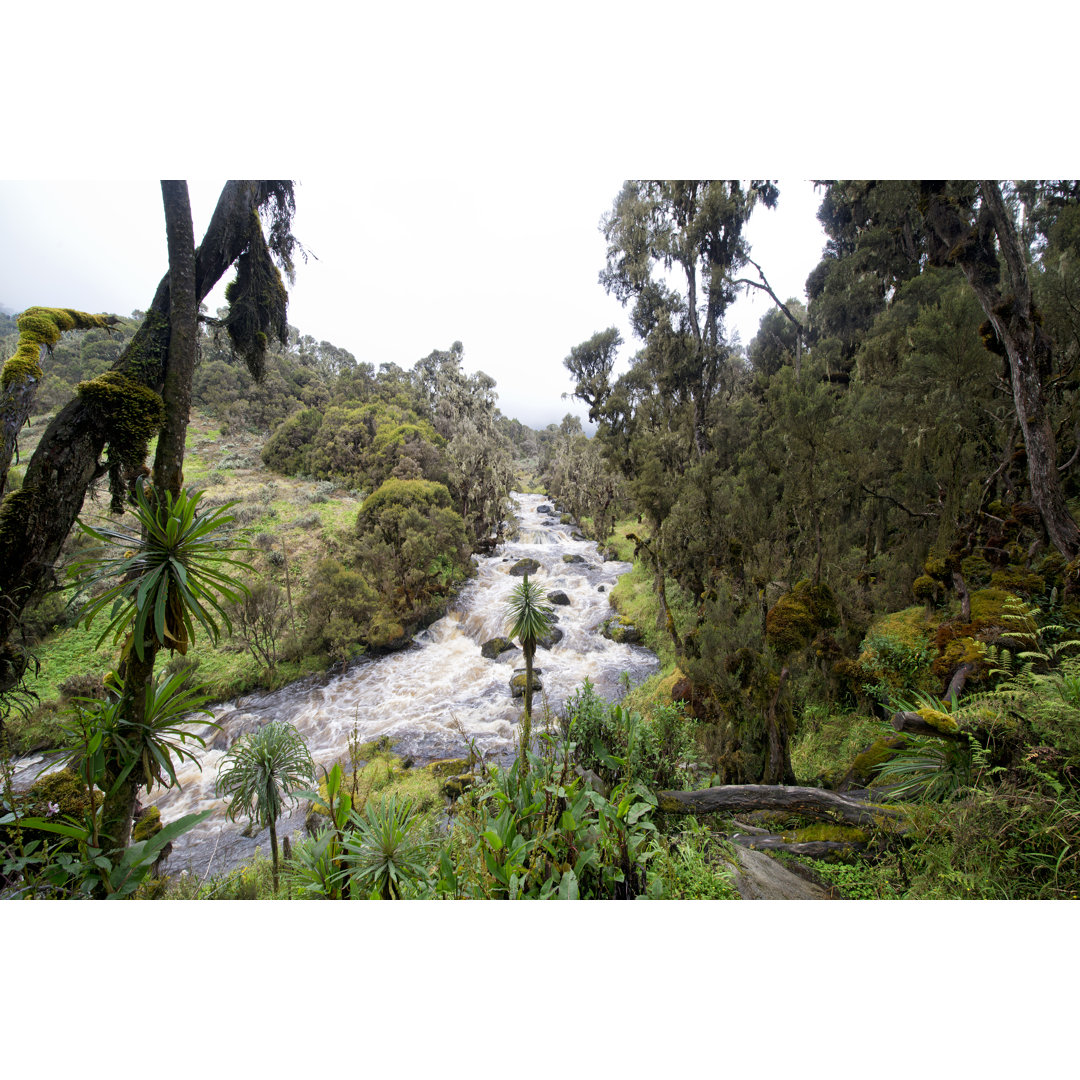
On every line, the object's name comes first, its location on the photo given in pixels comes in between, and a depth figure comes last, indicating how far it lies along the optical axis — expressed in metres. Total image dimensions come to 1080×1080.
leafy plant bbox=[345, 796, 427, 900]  2.43
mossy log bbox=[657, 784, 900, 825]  2.64
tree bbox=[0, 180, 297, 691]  3.32
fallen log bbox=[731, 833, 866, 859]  2.52
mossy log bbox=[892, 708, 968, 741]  2.14
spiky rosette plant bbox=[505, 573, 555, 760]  5.96
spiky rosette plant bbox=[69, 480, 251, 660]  2.45
